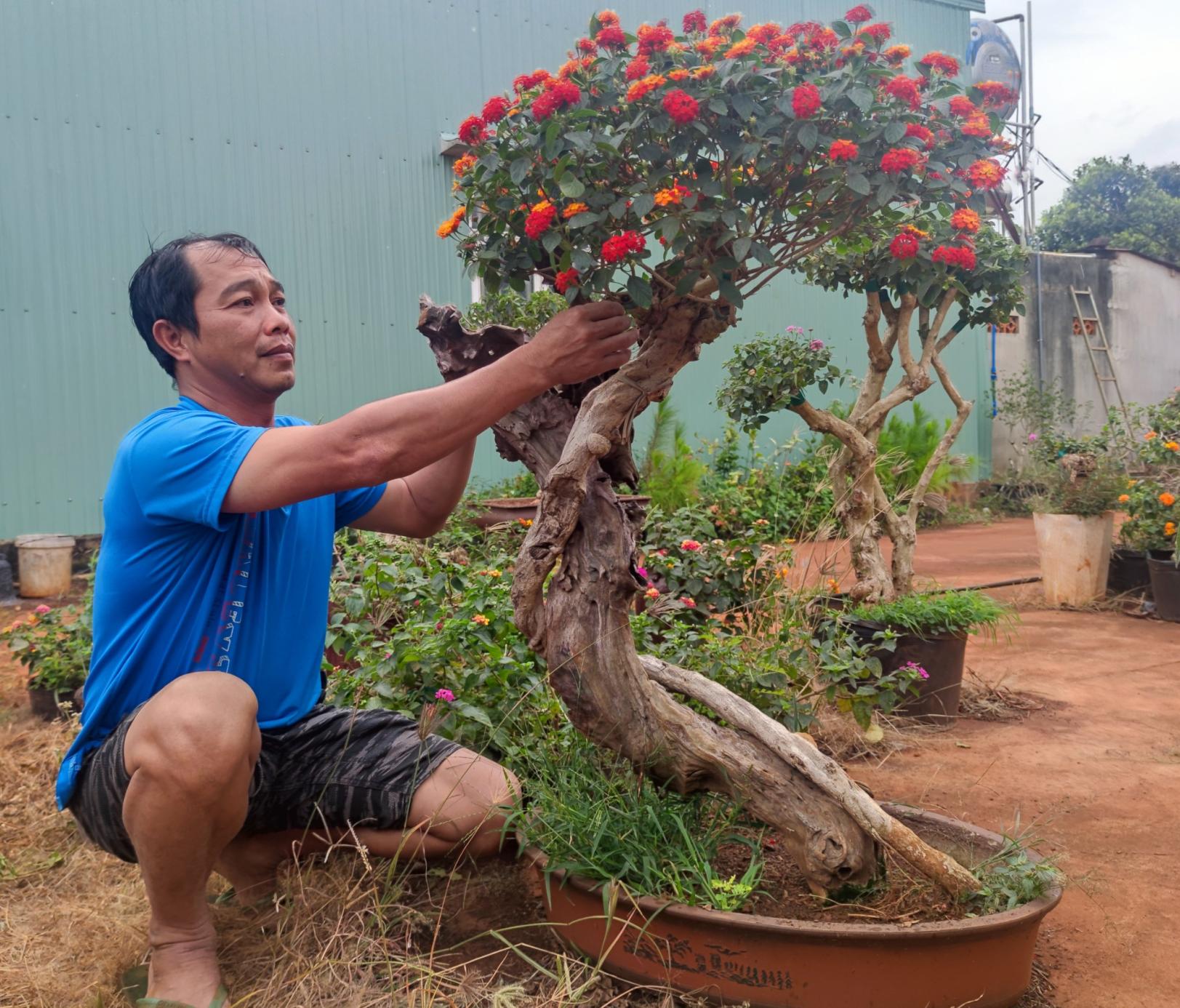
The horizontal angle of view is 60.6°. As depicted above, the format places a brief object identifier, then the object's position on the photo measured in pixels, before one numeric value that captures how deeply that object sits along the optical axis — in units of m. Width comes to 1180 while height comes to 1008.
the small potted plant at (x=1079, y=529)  6.54
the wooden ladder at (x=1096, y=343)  14.02
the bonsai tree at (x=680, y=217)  1.75
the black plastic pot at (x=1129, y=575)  6.68
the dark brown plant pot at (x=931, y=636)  4.03
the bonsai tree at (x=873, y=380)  4.32
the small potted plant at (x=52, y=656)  4.05
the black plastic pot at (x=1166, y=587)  6.12
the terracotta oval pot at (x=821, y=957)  1.77
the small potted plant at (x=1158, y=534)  6.16
